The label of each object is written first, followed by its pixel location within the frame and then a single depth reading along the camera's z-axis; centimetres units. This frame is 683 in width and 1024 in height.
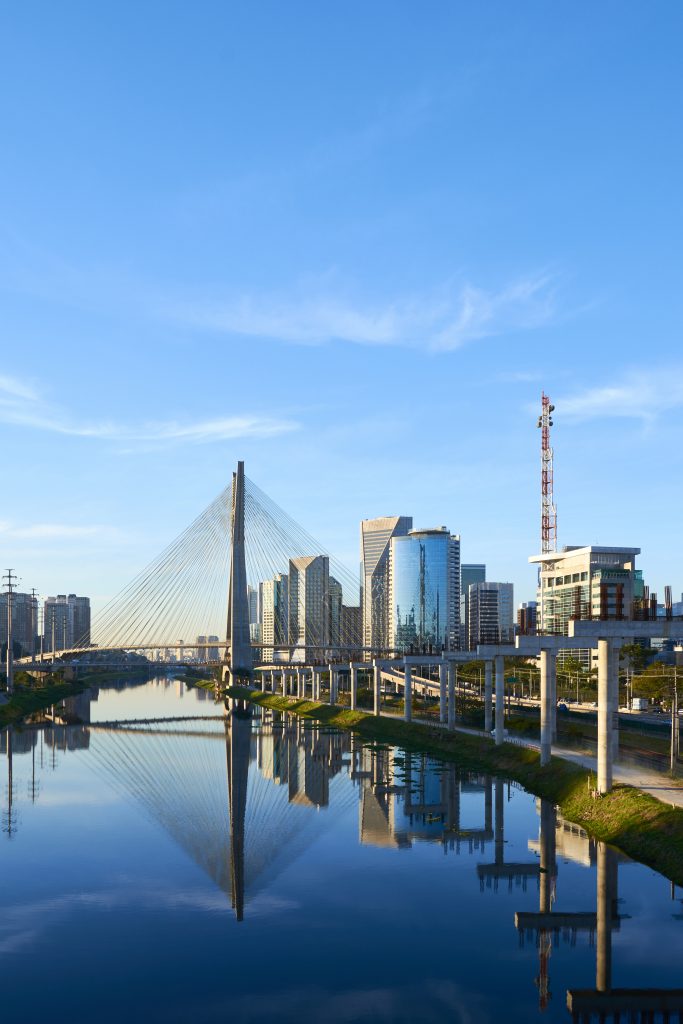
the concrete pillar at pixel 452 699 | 7706
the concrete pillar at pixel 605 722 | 4131
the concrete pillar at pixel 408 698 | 8756
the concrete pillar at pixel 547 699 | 5181
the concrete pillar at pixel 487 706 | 7707
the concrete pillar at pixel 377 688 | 9681
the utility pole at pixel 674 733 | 4884
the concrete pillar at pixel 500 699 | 6138
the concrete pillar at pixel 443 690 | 8346
